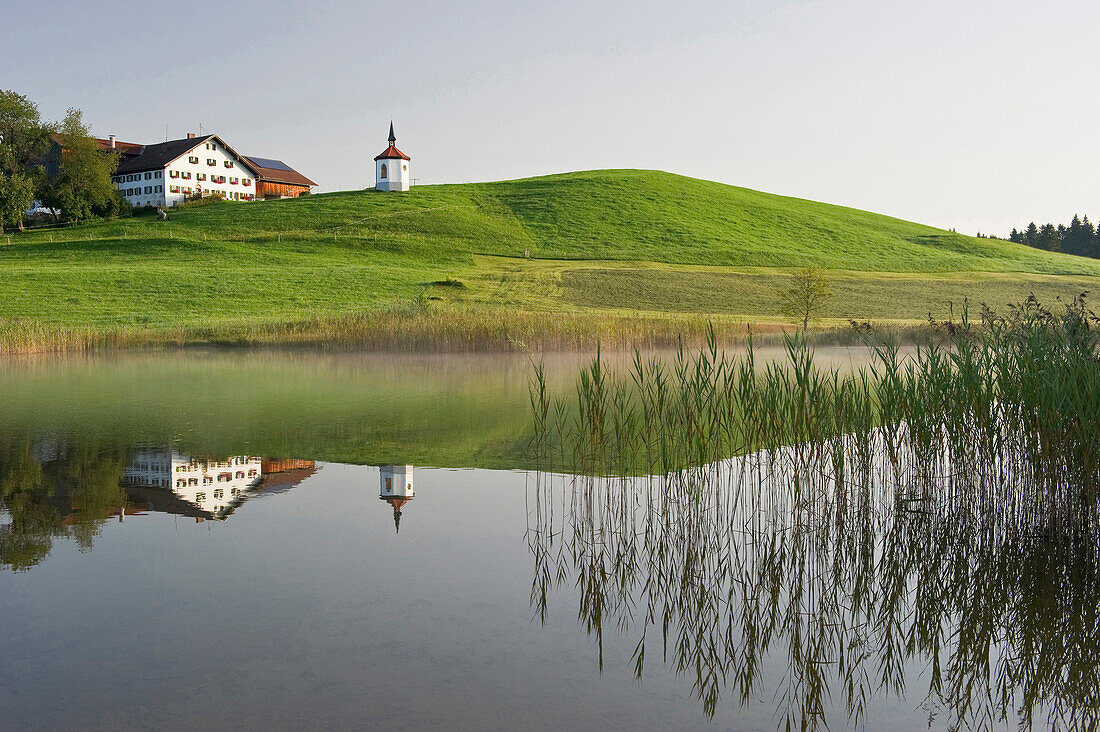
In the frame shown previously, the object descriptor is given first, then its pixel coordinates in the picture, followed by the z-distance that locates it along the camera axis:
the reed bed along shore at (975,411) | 7.82
